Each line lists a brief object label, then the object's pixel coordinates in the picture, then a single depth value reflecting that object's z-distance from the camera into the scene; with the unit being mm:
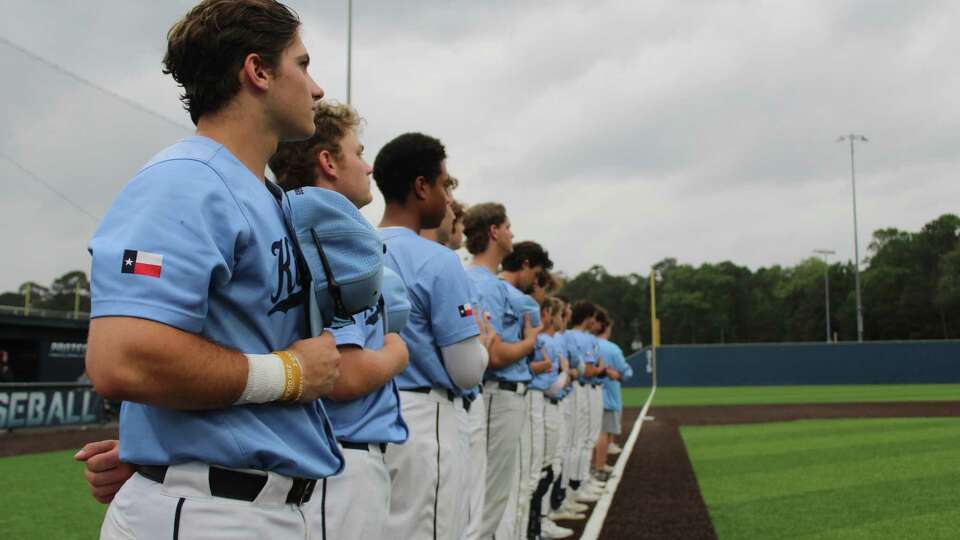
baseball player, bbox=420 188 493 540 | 4145
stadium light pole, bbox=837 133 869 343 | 53844
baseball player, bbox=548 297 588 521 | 8094
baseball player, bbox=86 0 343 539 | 1446
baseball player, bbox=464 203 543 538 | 4812
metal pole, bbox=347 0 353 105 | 11718
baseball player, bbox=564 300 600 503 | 9352
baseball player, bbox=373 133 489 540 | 3107
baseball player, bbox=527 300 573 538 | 6410
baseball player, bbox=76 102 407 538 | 2270
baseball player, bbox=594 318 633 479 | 12477
